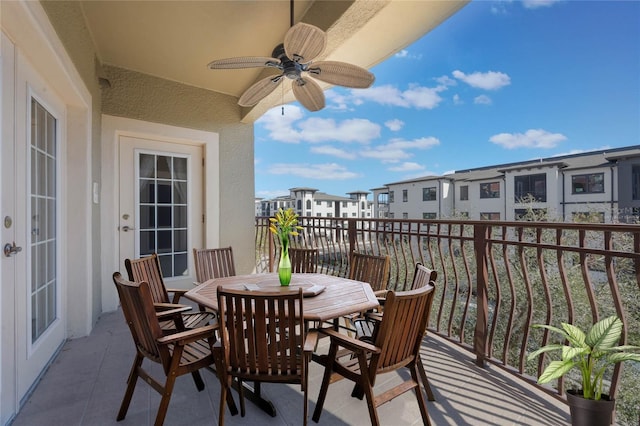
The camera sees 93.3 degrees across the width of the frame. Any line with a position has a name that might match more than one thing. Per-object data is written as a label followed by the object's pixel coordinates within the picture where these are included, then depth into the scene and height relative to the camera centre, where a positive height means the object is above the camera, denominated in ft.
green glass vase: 6.79 -1.22
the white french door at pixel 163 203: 12.56 +0.48
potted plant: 4.25 -2.24
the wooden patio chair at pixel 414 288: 5.79 -2.52
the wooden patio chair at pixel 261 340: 4.36 -1.92
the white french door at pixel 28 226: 5.25 -0.24
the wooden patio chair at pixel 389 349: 4.40 -2.14
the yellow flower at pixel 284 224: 6.77 -0.24
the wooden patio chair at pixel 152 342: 4.64 -2.08
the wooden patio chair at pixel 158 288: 6.68 -1.85
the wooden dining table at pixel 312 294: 5.43 -1.72
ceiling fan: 6.50 +3.63
